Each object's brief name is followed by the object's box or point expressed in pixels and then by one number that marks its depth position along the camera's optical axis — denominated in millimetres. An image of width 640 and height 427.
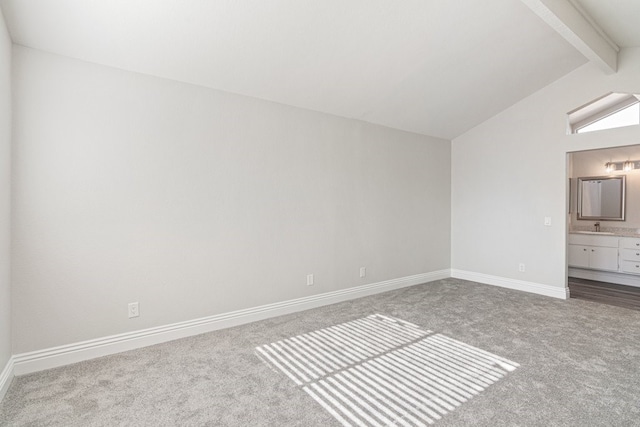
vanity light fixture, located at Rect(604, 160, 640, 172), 5242
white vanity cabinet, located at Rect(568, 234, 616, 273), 5070
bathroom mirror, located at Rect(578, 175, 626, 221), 5391
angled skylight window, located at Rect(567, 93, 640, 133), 3881
